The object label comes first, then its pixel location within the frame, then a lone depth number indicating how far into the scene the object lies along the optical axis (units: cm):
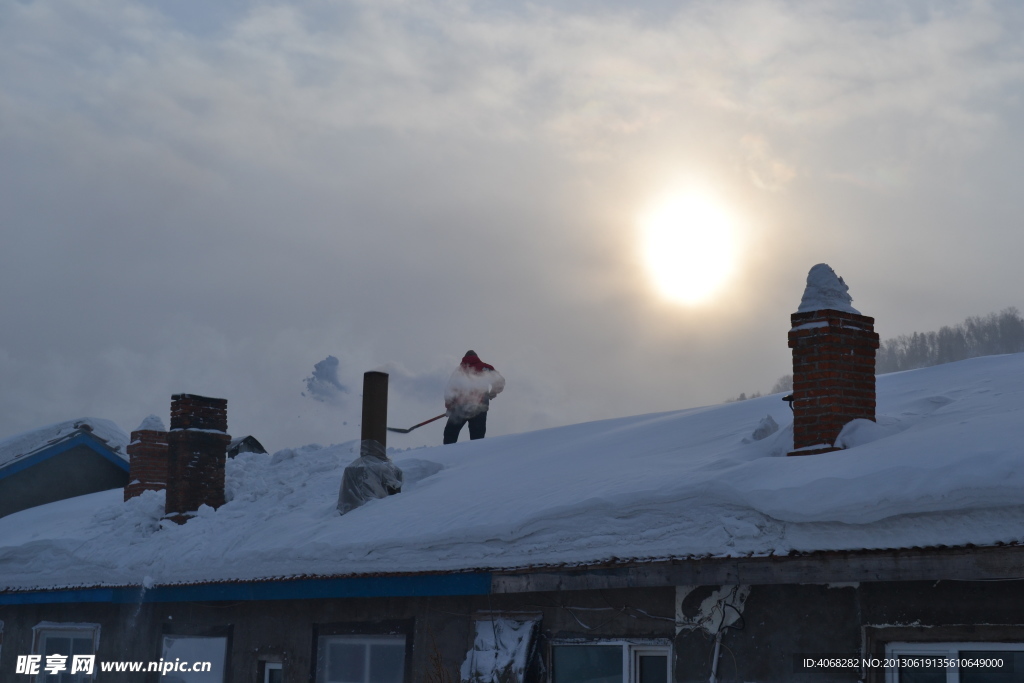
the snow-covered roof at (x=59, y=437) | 1991
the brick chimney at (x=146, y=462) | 1565
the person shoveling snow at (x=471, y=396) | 1898
